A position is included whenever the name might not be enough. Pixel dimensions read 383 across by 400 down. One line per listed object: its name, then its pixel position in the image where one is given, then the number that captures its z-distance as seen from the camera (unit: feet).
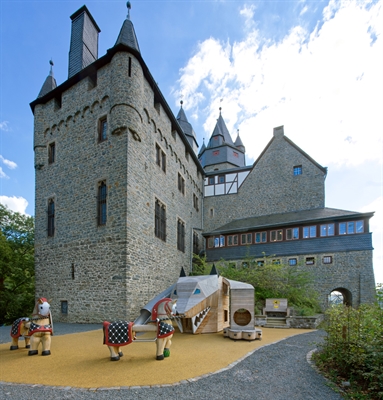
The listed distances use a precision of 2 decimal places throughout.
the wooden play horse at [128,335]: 18.35
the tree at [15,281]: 55.93
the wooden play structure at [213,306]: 26.89
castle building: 41.37
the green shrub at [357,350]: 13.50
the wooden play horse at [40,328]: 20.45
